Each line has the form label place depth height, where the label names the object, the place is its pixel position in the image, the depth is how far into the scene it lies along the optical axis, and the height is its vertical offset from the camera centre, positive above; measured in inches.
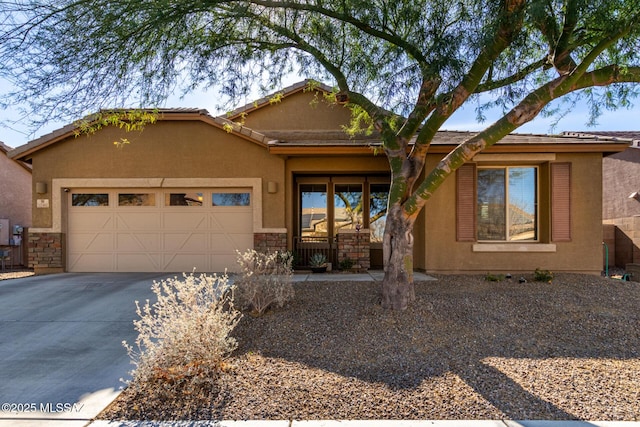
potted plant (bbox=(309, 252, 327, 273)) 393.4 -51.8
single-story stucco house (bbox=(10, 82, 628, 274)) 369.7 +15.2
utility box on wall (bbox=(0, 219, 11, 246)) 530.6 -21.2
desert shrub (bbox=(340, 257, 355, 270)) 388.5 -50.3
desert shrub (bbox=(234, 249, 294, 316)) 242.1 -49.1
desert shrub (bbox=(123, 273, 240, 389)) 151.4 -55.7
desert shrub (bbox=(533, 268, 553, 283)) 328.5 -55.7
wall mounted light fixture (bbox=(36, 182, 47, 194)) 396.2 +32.2
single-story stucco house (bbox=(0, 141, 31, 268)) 512.1 +14.6
